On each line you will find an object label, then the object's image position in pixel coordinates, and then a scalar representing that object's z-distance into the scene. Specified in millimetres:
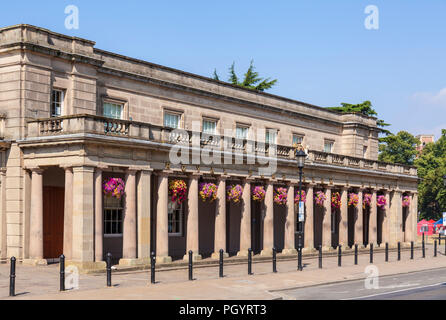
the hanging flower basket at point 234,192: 33938
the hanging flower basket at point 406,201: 49541
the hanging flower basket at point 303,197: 38491
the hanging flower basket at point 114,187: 26859
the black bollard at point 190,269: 24203
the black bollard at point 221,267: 25539
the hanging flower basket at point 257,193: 35719
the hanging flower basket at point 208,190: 32031
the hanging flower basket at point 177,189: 30453
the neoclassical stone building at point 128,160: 26062
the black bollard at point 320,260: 30275
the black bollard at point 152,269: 22686
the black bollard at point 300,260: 29047
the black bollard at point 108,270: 21283
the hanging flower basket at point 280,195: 37031
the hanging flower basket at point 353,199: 43531
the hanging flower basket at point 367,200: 45281
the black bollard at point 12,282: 18906
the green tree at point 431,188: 101562
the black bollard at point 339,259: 31366
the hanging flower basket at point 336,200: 42281
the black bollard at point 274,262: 27134
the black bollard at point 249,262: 26284
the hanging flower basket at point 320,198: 40375
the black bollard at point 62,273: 19969
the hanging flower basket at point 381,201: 46625
